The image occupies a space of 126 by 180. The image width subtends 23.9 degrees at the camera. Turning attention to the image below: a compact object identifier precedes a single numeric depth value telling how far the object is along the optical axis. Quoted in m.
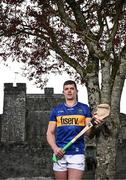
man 3.70
